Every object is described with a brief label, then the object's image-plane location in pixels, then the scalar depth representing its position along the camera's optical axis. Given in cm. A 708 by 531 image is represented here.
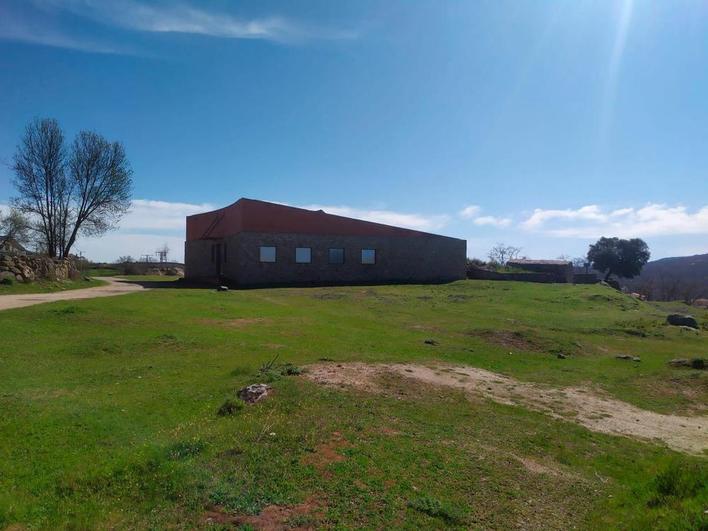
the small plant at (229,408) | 653
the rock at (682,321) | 2061
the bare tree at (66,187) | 3134
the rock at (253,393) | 712
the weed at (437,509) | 413
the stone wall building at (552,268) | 4316
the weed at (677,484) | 454
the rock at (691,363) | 1234
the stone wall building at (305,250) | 3369
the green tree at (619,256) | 5112
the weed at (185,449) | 497
